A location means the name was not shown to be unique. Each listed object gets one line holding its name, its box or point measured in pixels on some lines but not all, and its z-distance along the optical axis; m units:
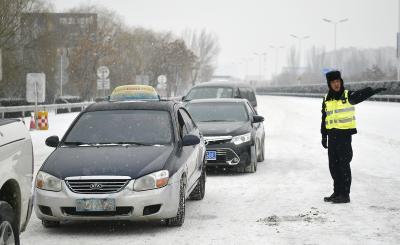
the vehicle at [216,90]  25.87
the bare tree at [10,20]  43.06
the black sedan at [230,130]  14.16
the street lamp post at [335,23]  86.32
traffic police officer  10.82
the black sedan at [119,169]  8.25
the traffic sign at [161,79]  60.49
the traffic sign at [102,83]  42.66
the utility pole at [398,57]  65.24
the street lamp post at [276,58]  139.36
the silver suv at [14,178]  5.76
